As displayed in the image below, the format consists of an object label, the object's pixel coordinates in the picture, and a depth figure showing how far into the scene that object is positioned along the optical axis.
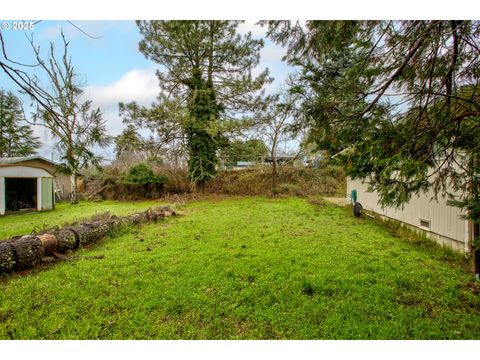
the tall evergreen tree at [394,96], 1.82
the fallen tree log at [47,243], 2.61
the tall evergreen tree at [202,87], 9.08
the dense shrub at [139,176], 10.77
